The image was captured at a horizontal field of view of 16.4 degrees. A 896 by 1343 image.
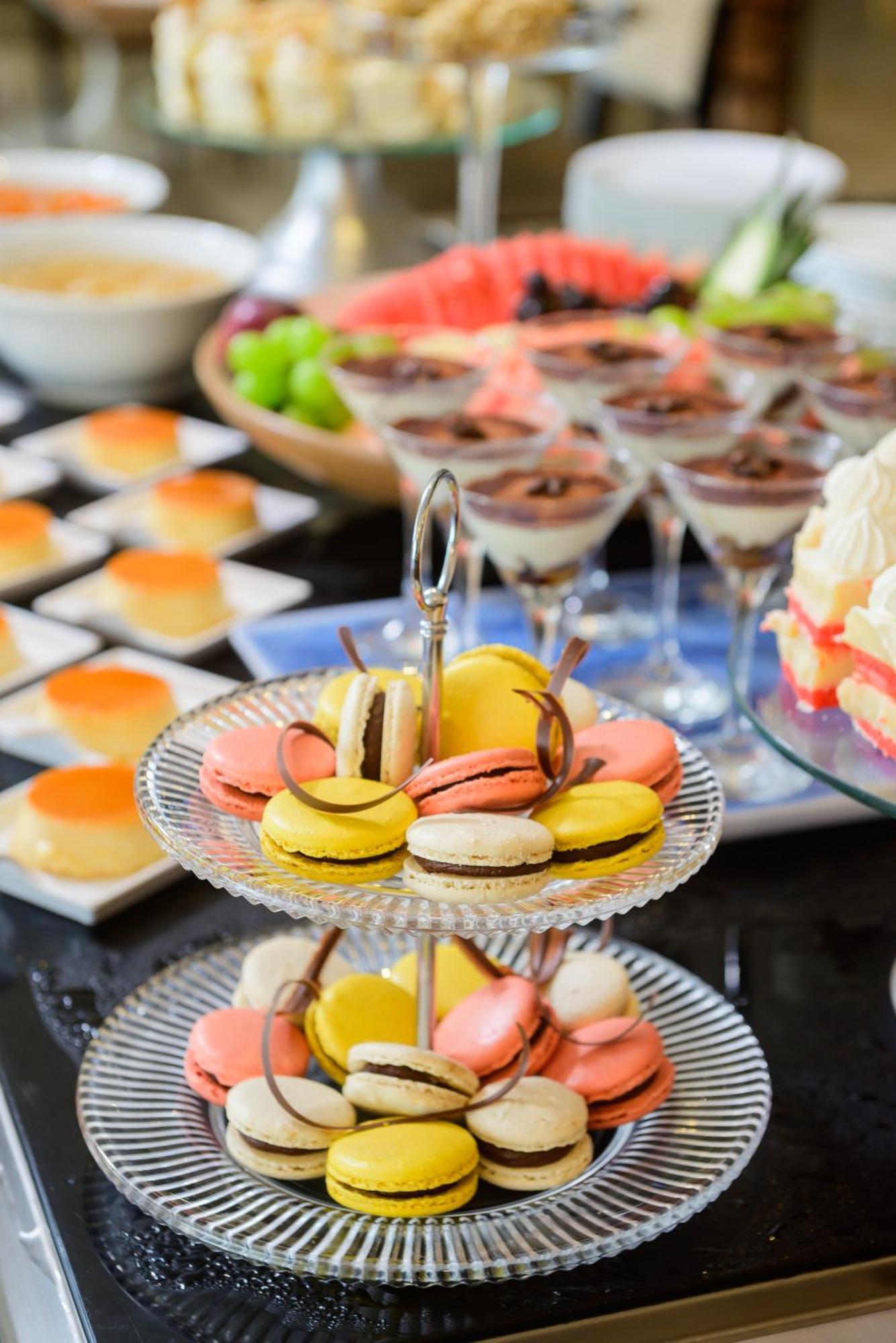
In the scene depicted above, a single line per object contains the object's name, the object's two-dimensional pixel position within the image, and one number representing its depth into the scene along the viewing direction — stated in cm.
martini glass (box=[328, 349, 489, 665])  137
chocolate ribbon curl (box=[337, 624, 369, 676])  92
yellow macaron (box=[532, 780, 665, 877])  90
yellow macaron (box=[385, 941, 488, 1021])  102
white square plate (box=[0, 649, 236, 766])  125
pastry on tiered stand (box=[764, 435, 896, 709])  106
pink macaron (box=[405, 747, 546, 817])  90
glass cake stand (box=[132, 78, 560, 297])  258
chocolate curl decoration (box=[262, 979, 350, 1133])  94
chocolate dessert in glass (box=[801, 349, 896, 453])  135
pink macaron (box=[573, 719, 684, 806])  93
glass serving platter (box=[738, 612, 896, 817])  98
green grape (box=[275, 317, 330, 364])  162
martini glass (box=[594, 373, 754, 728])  132
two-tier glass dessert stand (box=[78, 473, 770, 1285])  89
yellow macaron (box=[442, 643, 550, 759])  93
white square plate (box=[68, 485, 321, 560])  154
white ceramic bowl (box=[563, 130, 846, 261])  256
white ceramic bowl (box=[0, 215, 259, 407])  176
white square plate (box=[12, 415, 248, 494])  167
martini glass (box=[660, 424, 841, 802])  121
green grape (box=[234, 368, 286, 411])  160
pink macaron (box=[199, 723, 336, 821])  92
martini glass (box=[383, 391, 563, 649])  129
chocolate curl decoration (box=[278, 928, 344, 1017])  99
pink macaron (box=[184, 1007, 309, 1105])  97
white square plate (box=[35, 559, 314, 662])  136
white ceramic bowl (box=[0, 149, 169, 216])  266
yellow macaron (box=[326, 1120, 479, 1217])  92
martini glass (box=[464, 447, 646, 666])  122
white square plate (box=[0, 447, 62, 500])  162
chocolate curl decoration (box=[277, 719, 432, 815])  89
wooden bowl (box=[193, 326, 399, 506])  148
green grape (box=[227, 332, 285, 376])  161
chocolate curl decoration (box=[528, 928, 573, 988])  101
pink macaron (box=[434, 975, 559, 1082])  96
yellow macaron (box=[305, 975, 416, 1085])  98
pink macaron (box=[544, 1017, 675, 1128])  97
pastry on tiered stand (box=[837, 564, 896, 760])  102
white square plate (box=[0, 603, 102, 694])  132
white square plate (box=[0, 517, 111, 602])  143
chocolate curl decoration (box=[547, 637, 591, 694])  93
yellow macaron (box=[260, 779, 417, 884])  89
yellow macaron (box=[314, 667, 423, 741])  93
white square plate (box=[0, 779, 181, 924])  112
